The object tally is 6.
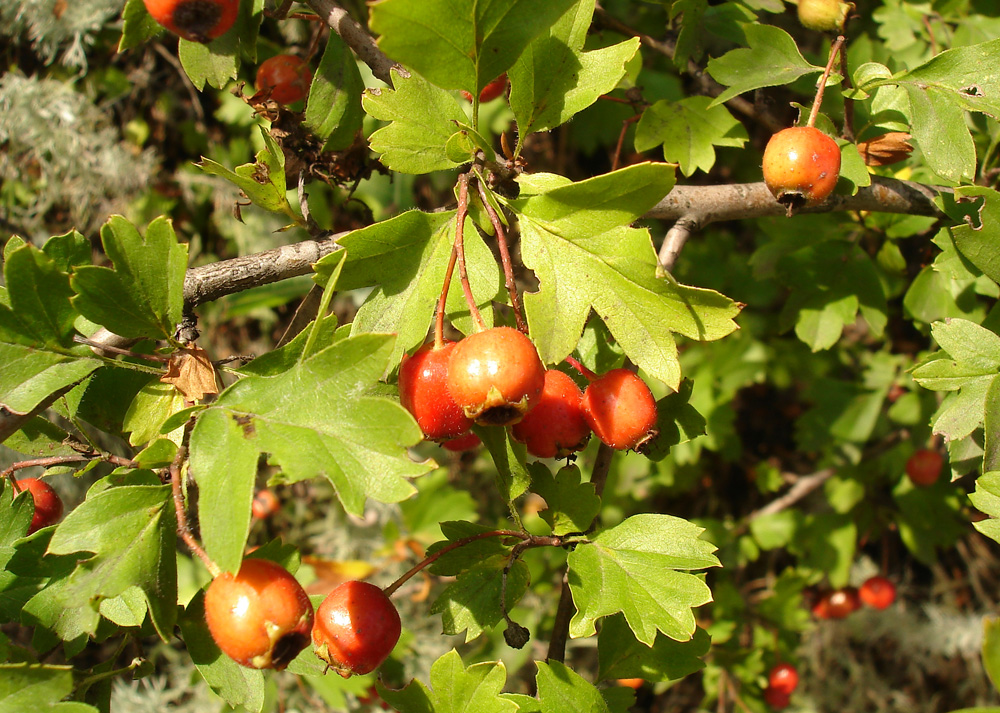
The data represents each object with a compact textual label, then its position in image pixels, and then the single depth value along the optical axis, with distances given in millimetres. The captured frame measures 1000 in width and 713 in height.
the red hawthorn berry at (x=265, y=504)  523
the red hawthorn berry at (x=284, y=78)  312
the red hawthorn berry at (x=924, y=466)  429
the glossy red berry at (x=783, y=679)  444
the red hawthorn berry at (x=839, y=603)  496
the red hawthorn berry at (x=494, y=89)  306
